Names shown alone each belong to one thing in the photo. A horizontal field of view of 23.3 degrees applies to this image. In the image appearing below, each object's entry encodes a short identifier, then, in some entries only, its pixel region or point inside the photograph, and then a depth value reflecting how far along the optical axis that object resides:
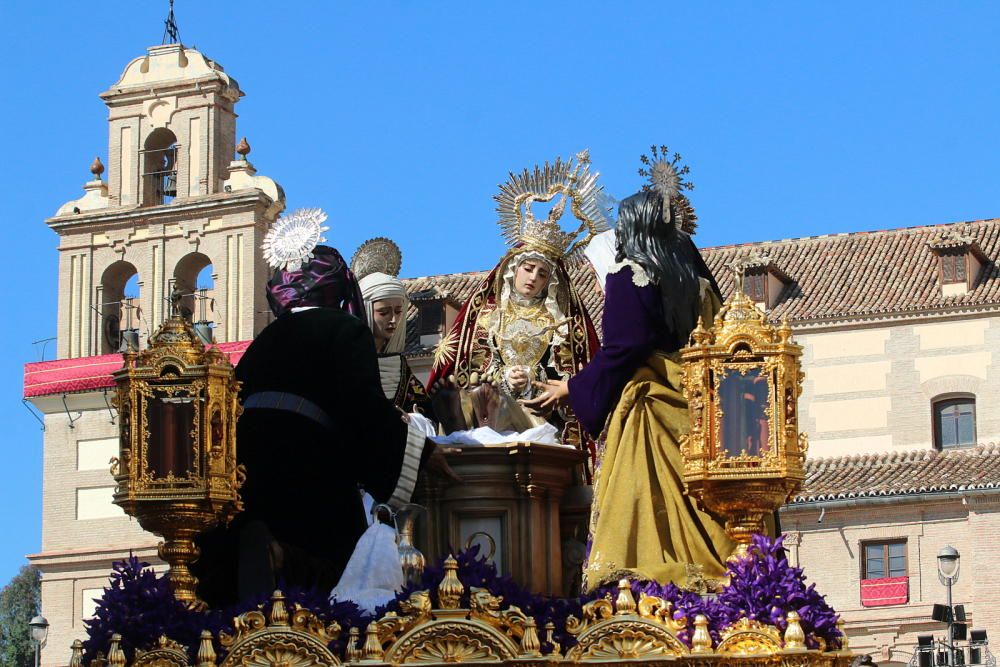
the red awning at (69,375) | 53.03
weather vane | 55.09
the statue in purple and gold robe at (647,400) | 13.61
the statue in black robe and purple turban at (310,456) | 14.09
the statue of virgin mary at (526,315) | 15.53
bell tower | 52.22
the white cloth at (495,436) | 14.71
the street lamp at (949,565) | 31.47
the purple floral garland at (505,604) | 12.78
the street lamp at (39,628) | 33.56
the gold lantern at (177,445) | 13.50
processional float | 12.86
